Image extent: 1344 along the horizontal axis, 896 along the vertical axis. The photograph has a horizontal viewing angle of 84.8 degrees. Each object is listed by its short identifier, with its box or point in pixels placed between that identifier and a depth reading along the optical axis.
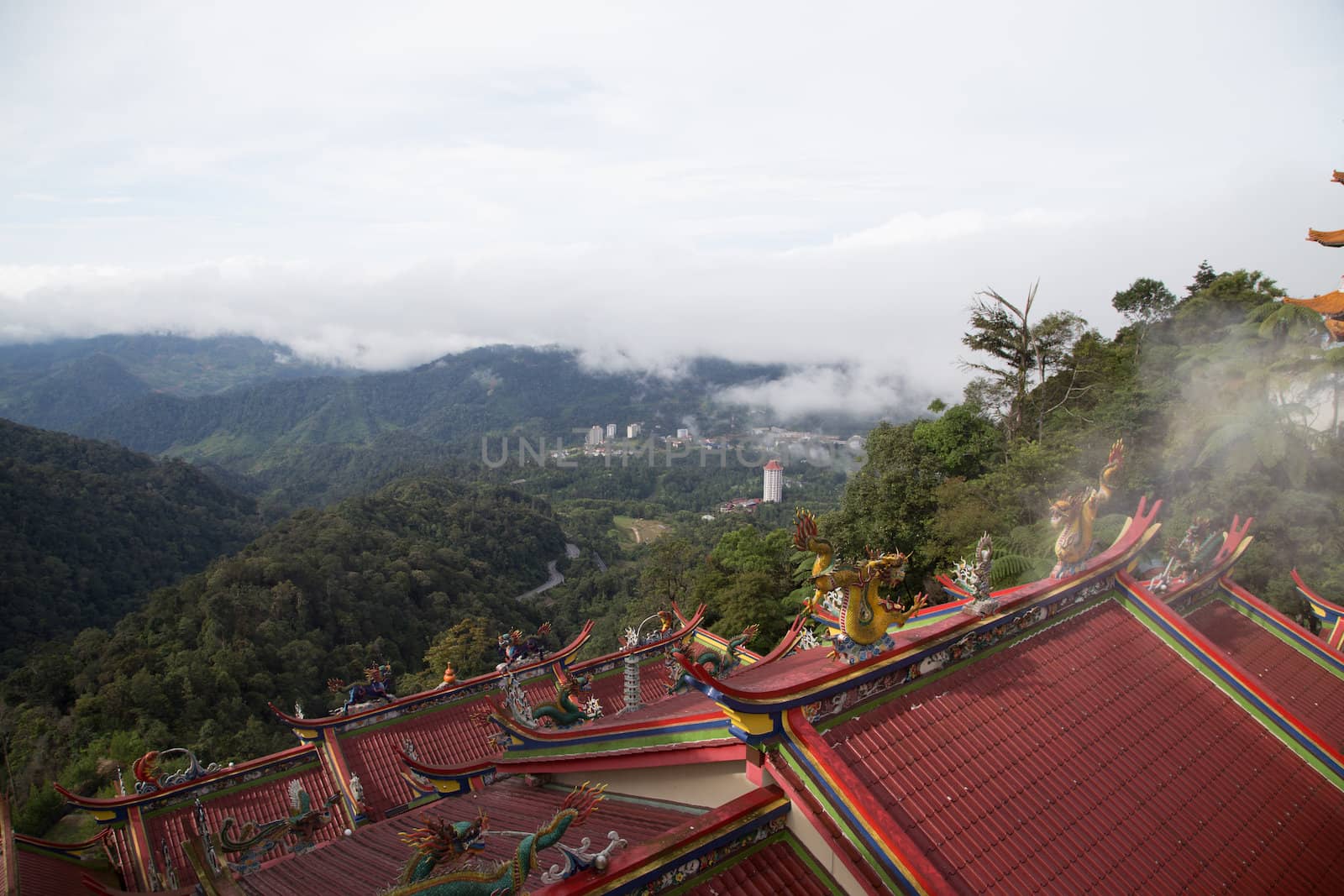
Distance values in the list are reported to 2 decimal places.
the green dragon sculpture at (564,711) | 7.74
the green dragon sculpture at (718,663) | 7.64
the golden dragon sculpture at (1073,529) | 7.54
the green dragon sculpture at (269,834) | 8.13
